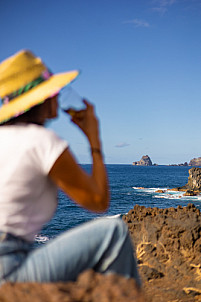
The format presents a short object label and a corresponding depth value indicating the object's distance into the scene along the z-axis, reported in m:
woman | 1.75
